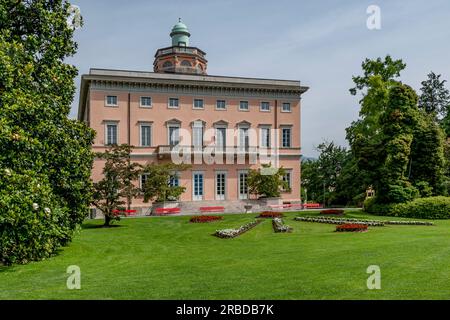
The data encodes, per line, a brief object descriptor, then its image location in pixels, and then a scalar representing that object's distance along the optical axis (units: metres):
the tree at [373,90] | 35.22
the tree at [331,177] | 41.94
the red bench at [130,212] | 29.92
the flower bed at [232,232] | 17.13
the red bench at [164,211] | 30.78
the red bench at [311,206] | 34.78
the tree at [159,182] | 26.78
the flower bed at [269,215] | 25.17
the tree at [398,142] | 26.11
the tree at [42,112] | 10.70
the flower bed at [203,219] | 23.38
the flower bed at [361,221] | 19.78
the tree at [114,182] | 23.11
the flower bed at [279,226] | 18.15
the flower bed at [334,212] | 26.78
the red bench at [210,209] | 32.49
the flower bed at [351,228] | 17.52
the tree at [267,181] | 34.56
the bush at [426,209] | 24.05
